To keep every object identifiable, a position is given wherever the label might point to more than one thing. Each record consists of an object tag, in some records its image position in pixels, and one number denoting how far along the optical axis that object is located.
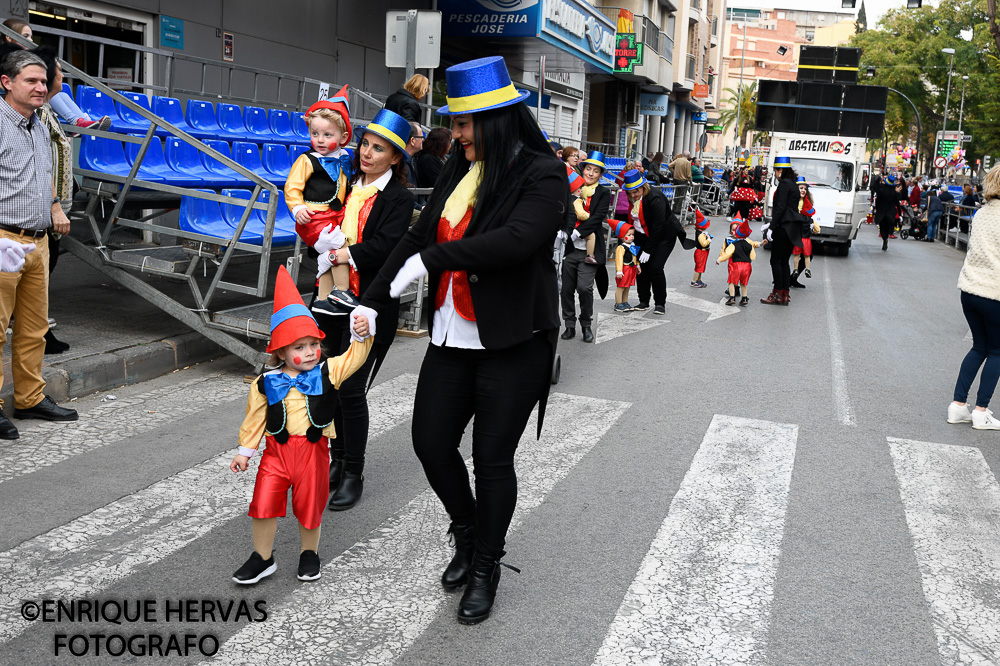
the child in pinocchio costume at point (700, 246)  13.57
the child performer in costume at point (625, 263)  11.37
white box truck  21.55
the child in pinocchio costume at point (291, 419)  3.75
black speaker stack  24.31
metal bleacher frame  7.23
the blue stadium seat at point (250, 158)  10.42
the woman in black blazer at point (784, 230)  13.14
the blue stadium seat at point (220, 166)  9.85
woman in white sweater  6.66
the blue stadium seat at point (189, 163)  9.48
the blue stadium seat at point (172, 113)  9.81
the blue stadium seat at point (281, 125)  11.93
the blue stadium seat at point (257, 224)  8.83
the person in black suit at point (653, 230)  11.64
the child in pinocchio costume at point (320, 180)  4.87
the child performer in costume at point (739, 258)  12.80
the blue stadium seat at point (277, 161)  10.91
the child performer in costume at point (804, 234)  14.19
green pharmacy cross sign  33.25
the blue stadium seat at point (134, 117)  9.50
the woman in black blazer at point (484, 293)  3.35
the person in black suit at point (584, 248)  9.27
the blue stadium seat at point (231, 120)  10.99
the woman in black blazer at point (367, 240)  4.51
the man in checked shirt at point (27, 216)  5.42
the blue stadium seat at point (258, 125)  11.40
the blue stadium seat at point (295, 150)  11.51
